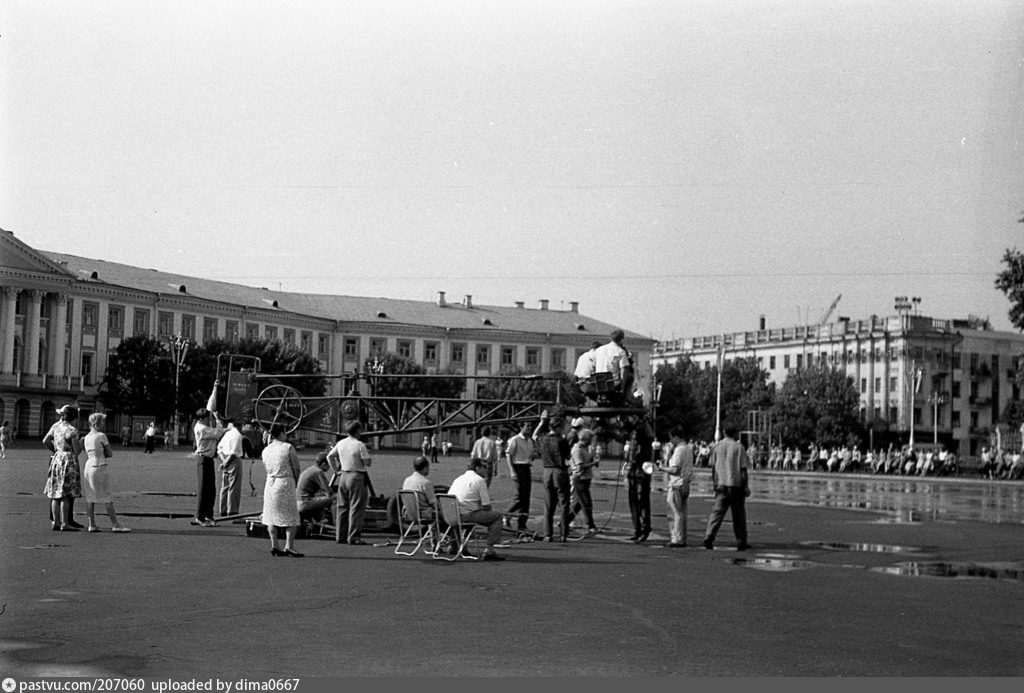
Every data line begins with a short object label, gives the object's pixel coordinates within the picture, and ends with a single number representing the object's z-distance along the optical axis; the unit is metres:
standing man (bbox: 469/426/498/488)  24.70
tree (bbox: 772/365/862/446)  107.31
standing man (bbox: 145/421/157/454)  66.06
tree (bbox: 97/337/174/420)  89.81
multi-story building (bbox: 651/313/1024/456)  116.06
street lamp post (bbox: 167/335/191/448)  87.62
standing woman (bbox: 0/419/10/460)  52.03
